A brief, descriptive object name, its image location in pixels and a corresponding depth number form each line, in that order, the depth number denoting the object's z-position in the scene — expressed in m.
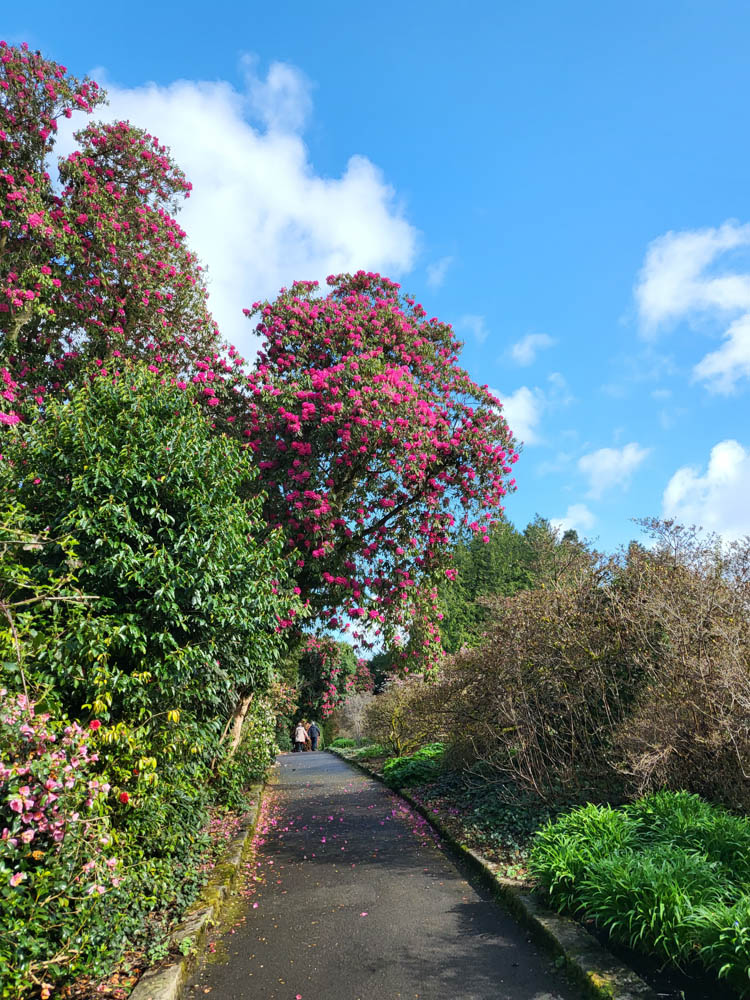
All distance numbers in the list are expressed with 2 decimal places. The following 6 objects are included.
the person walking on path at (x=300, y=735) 26.02
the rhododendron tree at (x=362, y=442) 9.54
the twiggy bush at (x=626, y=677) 5.26
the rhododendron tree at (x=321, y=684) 30.63
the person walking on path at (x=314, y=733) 31.02
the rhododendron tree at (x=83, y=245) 9.66
